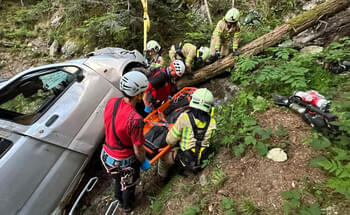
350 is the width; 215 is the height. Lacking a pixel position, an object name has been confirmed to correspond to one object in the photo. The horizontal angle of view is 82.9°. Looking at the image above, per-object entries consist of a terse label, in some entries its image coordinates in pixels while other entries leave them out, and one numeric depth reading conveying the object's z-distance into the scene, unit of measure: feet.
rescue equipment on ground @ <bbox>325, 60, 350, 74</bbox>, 11.02
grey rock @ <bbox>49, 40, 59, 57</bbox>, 28.12
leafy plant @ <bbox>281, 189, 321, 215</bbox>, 5.71
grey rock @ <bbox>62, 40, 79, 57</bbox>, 26.43
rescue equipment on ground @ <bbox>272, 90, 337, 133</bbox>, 7.83
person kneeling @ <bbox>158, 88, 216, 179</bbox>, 8.34
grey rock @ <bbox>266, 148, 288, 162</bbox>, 7.94
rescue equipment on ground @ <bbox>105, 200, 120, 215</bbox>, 9.38
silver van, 7.62
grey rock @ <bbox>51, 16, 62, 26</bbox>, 30.86
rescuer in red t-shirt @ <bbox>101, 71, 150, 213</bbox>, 7.02
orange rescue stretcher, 10.17
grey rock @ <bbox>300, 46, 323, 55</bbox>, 15.02
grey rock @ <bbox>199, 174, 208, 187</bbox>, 8.48
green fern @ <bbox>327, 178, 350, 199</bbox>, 5.55
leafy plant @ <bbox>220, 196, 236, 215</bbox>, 6.79
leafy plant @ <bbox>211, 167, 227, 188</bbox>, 7.99
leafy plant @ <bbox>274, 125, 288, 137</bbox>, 8.90
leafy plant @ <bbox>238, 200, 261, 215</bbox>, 6.51
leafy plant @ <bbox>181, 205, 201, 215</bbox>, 7.29
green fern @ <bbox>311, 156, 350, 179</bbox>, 5.83
